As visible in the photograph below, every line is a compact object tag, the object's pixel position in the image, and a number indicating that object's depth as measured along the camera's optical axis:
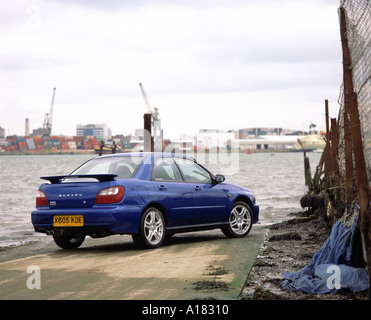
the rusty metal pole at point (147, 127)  18.81
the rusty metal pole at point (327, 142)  15.99
